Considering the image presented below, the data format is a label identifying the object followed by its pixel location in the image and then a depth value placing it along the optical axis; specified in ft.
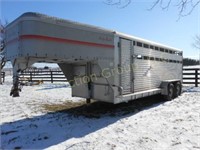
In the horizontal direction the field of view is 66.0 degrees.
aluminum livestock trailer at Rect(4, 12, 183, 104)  11.43
